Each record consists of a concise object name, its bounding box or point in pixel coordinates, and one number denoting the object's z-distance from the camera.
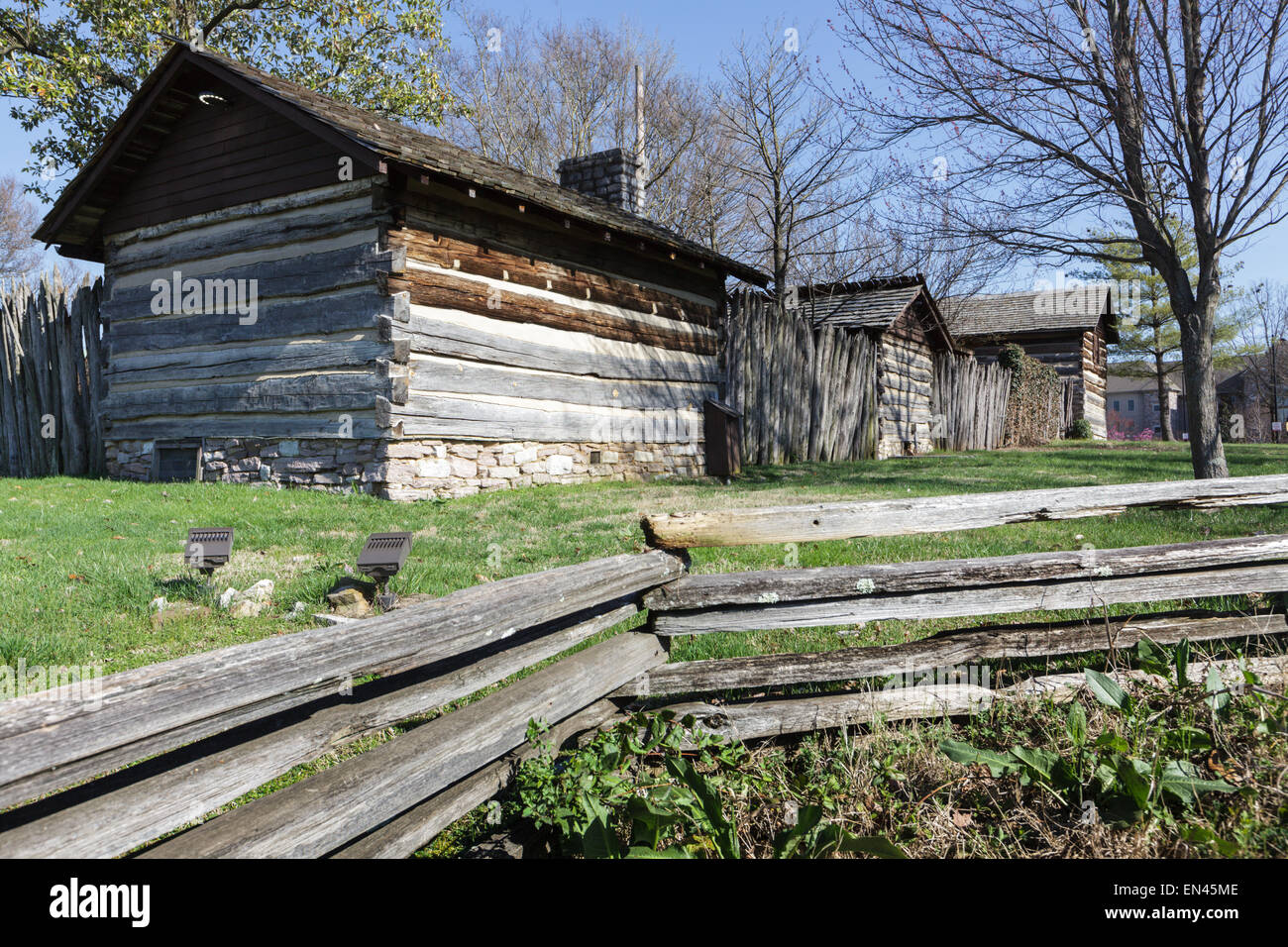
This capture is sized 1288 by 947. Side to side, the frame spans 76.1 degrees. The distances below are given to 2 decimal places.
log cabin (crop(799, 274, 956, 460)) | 17.84
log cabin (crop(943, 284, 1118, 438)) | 27.47
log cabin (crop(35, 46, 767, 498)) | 8.93
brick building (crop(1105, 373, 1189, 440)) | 58.03
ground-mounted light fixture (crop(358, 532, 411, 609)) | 4.11
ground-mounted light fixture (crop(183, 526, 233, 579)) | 4.27
